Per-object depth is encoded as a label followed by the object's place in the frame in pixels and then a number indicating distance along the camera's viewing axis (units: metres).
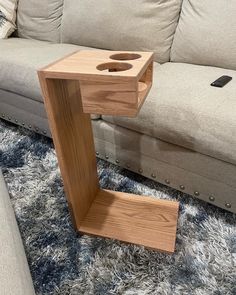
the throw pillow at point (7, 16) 1.63
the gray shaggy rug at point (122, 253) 0.76
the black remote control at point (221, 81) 0.92
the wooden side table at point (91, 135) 0.65
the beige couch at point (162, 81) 0.83
